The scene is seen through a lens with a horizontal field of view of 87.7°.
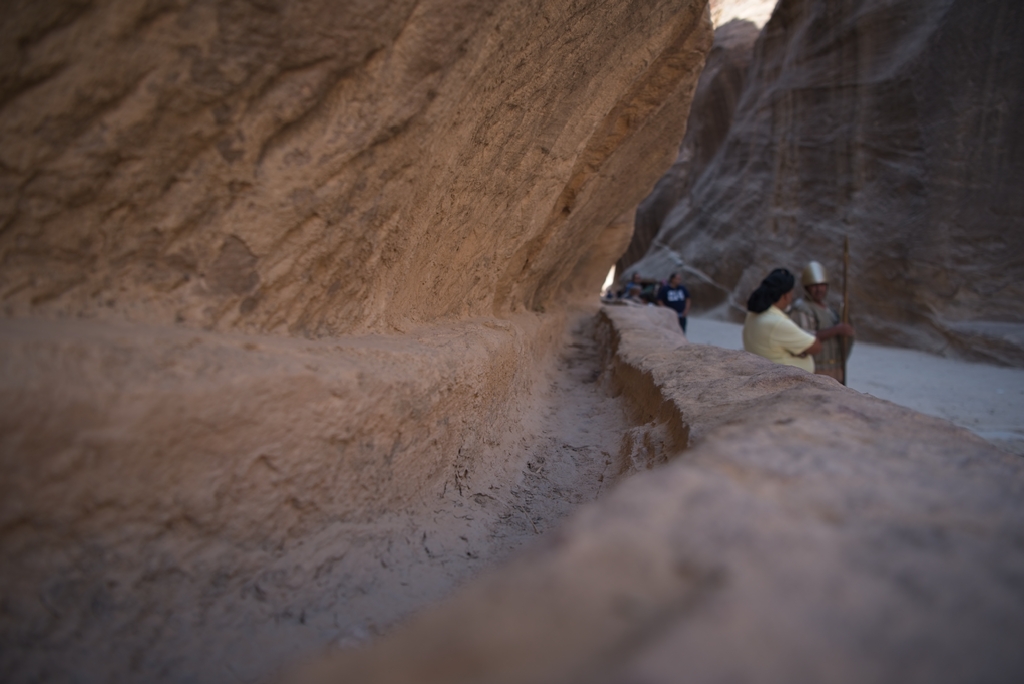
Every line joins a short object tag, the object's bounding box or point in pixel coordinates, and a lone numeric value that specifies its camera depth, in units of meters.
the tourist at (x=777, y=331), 3.25
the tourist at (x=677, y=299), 7.97
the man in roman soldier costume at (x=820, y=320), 4.18
